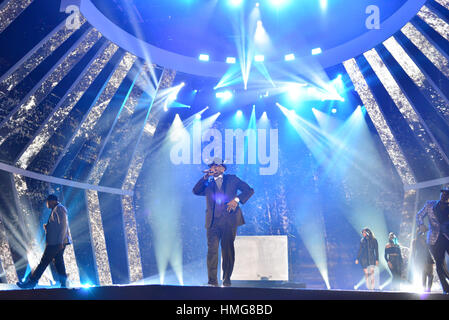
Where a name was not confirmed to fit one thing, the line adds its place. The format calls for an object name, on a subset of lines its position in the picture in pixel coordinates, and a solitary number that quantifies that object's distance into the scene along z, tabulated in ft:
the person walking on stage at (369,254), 29.76
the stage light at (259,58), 33.76
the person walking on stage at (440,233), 16.10
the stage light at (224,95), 37.93
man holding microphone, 14.53
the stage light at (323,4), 27.09
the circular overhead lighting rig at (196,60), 26.08
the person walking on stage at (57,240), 16.99
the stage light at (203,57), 33.37
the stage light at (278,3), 27.55
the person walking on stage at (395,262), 27.73
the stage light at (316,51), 32.14
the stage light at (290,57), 33.01
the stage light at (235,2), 27.25
